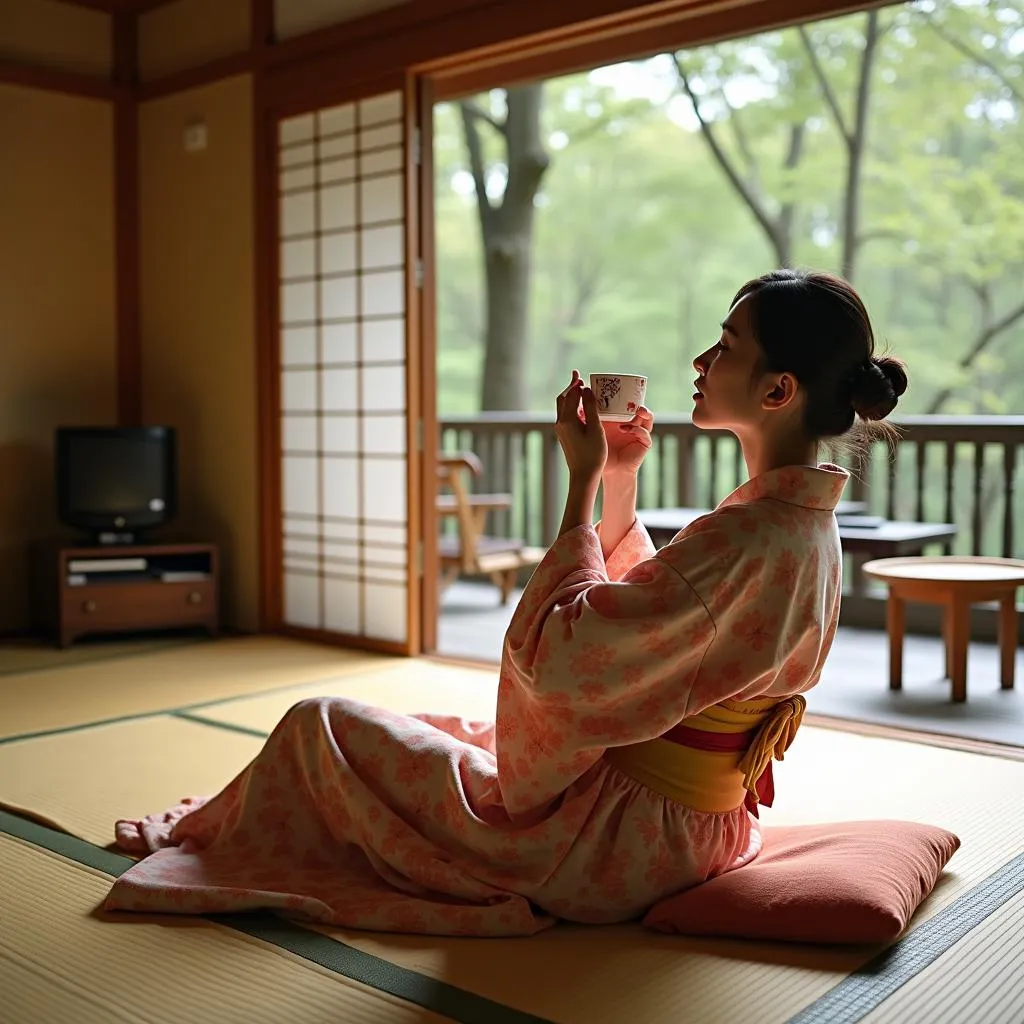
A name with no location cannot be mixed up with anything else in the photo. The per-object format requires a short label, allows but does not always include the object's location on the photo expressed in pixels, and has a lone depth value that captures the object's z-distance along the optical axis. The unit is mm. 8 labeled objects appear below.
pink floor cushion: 1958
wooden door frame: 4105
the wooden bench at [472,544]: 5949
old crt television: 5219
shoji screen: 4953
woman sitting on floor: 1869
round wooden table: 3984
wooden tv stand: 5059
